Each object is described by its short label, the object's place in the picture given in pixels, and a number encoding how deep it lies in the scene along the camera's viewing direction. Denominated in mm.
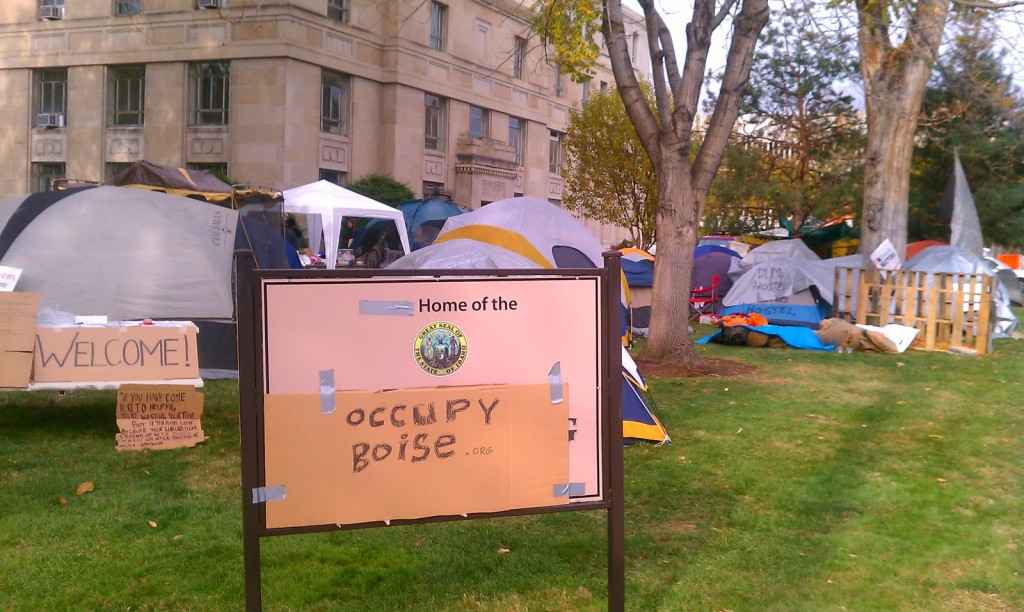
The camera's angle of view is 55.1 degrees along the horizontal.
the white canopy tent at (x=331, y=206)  17922
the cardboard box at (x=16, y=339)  6945
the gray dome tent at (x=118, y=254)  8695
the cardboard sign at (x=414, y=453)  3604
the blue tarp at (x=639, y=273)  17998
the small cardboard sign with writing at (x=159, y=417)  7305
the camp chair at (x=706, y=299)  20641
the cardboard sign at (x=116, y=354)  7133
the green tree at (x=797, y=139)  25891
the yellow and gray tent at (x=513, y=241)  10445
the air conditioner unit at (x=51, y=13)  35031
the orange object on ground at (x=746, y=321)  15844
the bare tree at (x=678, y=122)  11859
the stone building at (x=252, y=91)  31484
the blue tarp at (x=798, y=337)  15406
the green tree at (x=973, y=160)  23109
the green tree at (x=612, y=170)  32781
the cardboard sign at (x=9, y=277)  8297
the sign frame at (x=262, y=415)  3445
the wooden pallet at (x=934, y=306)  15336
